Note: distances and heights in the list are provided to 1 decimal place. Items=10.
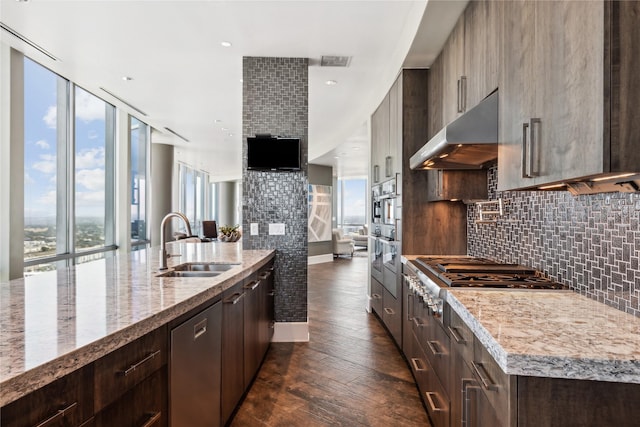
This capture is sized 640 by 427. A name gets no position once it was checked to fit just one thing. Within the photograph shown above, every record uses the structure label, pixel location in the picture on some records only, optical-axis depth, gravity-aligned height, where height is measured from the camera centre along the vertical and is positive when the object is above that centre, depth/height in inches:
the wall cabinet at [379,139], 154.3 +34.0
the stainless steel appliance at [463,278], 67.0 -12.9
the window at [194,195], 484.5 +26.5
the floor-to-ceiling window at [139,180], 283.3 +26.0
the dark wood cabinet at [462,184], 109.4 +9.0
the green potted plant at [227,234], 221.0 -12.9
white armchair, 418.9 -35.9
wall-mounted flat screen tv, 139.3 +22.7
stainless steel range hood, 69.1 +15.4
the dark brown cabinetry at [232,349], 78.4 -31.3
